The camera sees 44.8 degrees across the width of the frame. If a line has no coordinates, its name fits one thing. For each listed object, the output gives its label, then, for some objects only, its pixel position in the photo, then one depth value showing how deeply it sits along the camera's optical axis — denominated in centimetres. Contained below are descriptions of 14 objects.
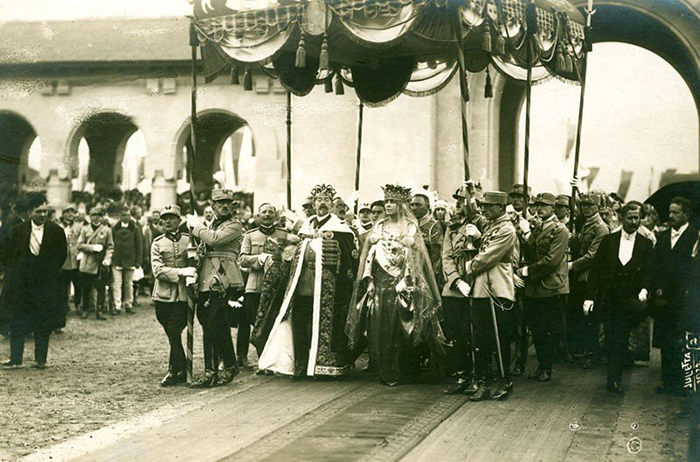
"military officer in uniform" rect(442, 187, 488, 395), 848
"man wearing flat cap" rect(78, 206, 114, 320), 1510
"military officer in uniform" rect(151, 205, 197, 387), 889
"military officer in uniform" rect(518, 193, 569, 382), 945
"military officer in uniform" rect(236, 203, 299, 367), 1007
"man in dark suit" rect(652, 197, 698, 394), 791
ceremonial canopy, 866
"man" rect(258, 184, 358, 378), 948
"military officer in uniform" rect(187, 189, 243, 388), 893
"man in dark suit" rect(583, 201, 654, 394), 838
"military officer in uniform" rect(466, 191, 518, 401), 824
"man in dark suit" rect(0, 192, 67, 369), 1010
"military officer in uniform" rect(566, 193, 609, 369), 1035
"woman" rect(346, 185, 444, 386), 899
